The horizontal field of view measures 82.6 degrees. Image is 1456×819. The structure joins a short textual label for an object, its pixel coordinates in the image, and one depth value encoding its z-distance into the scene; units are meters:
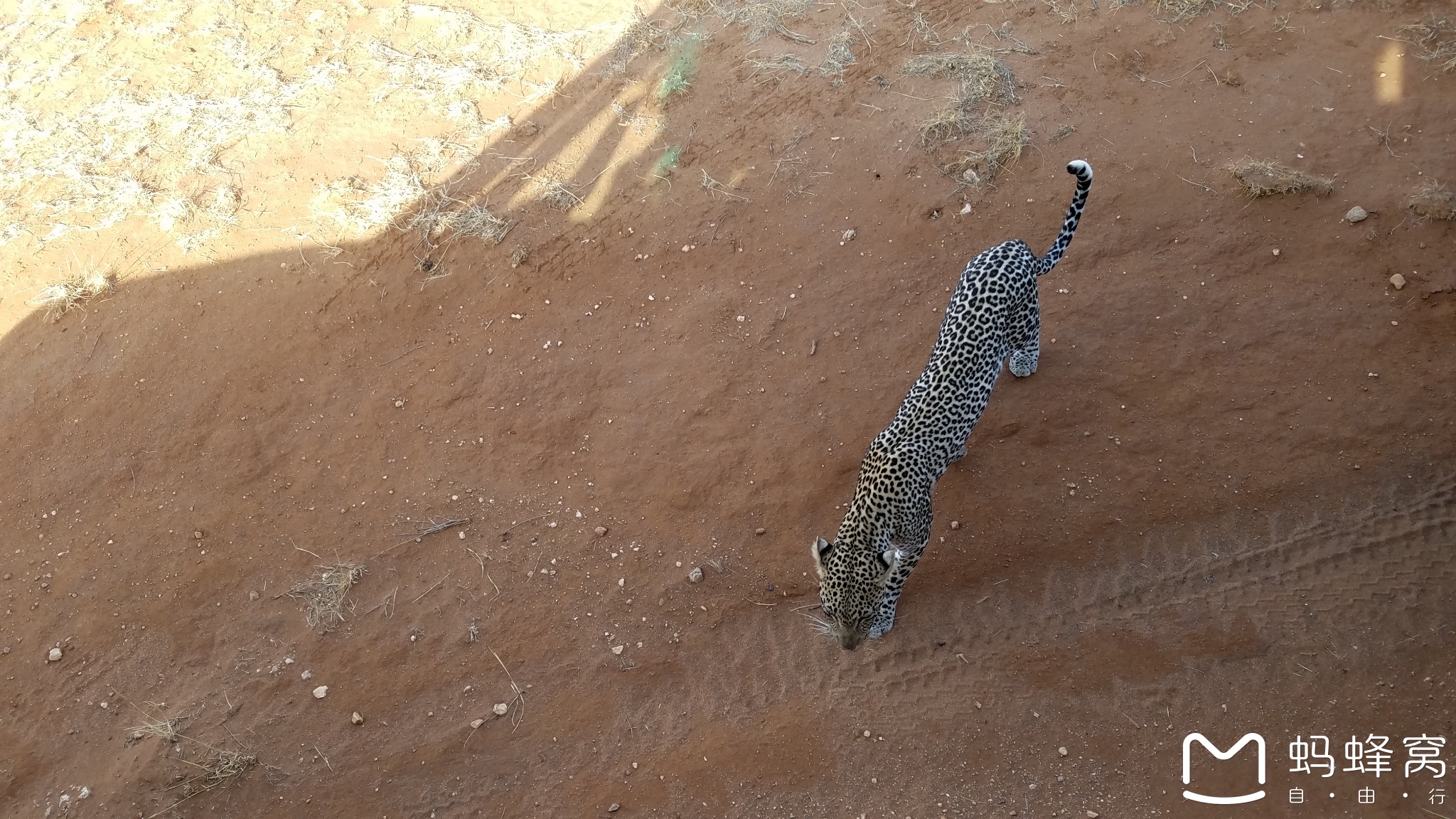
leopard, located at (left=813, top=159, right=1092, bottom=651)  4.75
